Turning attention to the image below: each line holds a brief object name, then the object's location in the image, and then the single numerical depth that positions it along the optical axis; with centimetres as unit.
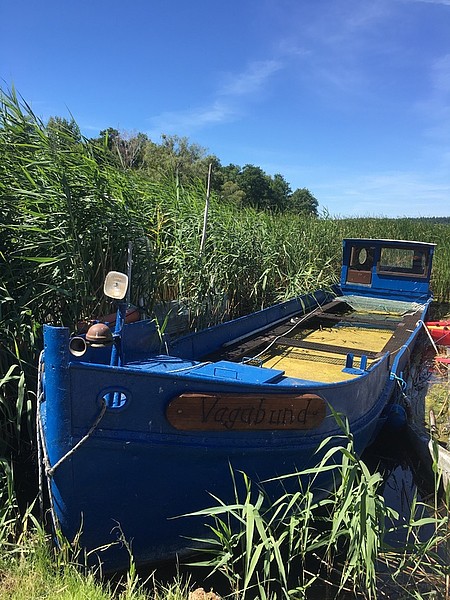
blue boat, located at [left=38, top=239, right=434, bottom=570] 254
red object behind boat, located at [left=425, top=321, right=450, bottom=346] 760
